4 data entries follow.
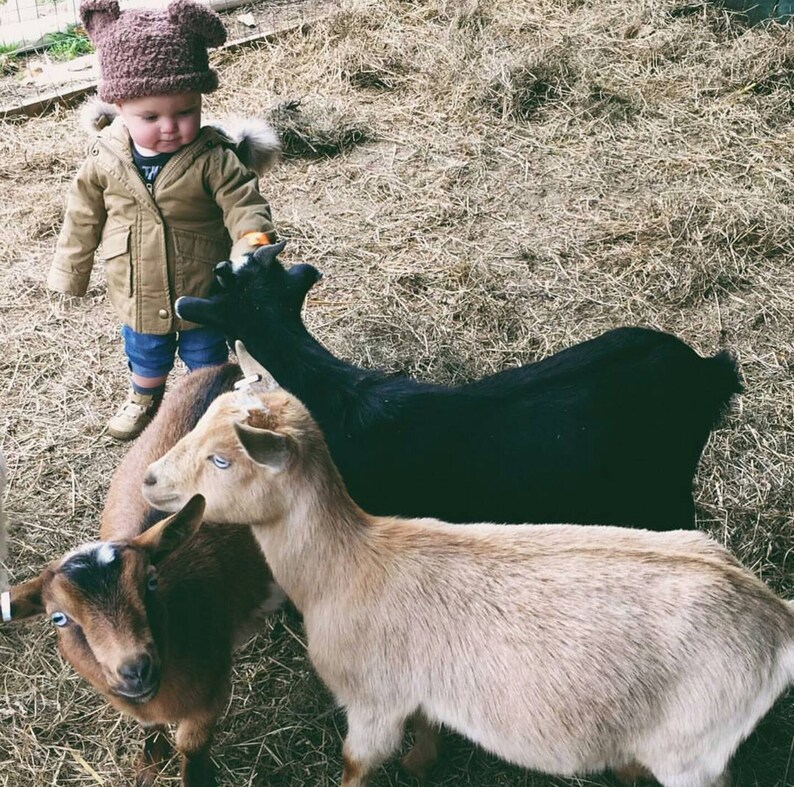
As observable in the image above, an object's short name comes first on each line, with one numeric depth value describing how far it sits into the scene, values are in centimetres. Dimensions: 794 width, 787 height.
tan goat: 242
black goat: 338
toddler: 338
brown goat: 260
